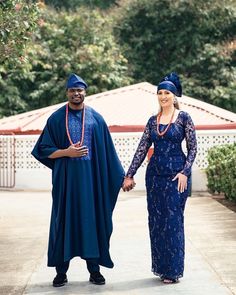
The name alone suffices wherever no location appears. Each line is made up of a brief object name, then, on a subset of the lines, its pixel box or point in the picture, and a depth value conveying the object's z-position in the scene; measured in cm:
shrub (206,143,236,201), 1255
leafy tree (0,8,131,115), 2312
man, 633
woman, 646
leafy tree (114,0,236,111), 2491
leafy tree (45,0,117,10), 3195
